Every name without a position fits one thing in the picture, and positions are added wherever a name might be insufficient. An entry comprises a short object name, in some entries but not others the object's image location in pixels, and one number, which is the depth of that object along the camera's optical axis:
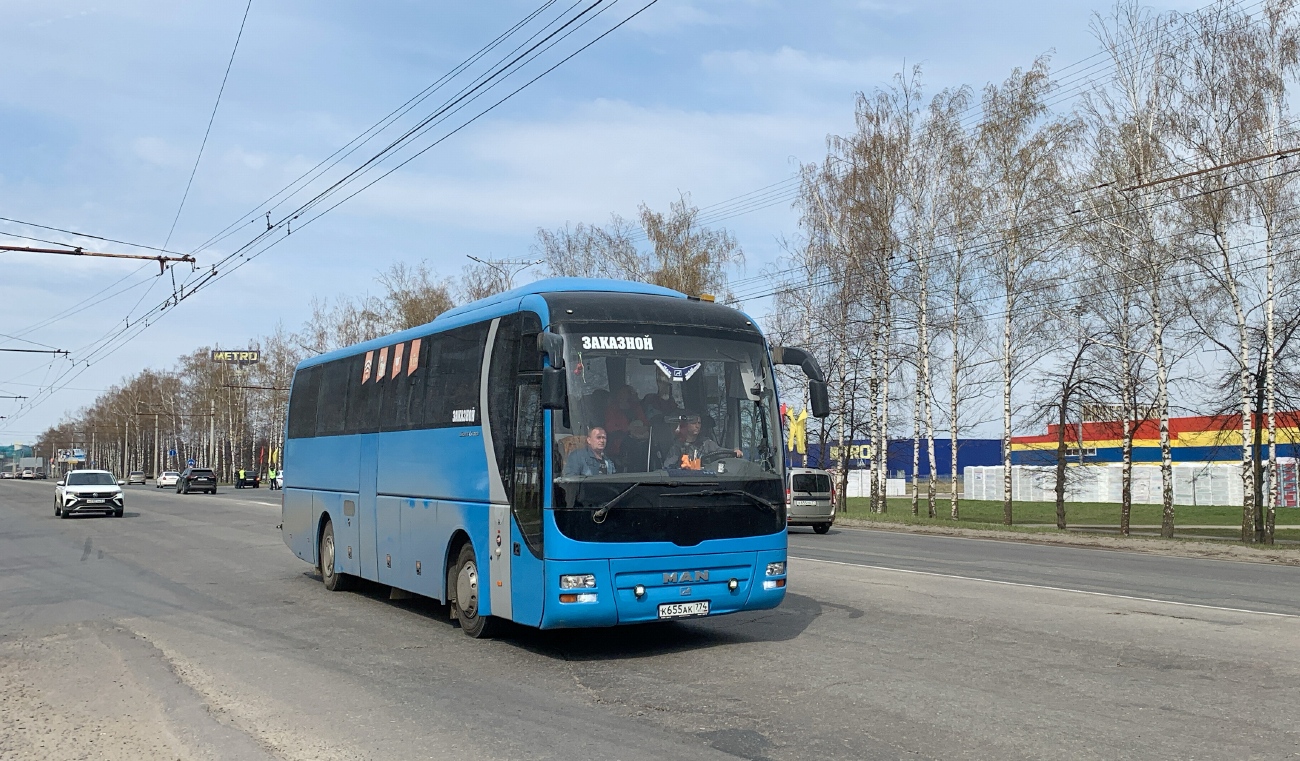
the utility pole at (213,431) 102.56
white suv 37.03
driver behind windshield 9.45
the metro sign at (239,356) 99.69
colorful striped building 63.84
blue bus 9.06
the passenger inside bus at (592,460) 9.07
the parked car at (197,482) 71.00
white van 30.20
